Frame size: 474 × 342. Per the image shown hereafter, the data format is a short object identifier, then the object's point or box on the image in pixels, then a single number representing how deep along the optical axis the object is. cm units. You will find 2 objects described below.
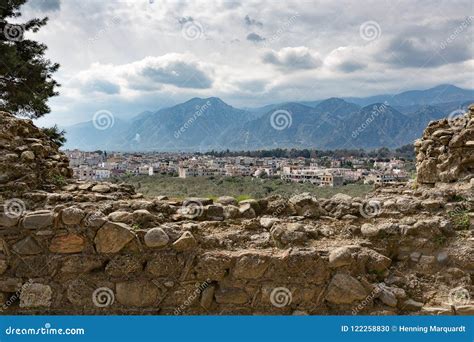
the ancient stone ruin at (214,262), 530
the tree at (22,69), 1533
